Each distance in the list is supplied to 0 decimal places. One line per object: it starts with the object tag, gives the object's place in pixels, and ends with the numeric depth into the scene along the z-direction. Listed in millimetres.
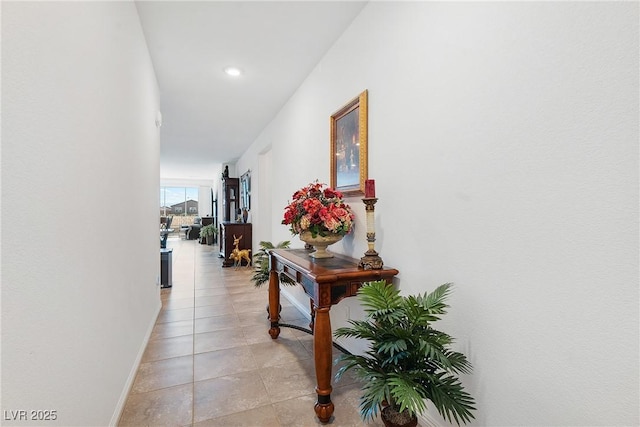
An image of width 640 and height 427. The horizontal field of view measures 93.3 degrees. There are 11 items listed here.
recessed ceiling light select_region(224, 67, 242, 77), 2973
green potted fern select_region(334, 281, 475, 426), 1073
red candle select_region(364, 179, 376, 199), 1705
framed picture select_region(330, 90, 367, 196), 2086
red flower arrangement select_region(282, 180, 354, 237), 2012
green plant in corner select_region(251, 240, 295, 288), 3148
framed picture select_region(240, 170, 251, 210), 6426
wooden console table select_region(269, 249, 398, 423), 1633
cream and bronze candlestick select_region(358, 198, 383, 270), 1744
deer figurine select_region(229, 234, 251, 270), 5828
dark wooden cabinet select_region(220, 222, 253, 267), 6070
